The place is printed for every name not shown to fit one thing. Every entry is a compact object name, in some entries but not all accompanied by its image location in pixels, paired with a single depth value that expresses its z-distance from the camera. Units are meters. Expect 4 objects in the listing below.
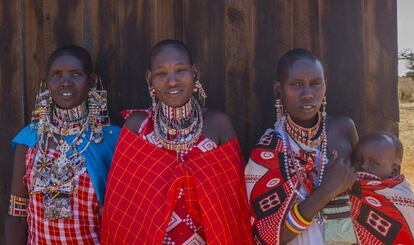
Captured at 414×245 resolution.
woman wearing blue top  3.01
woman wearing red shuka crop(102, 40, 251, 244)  2.79
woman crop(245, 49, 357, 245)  2.64
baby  2.66
